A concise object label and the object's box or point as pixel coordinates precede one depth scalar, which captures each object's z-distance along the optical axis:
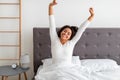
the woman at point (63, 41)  1.51
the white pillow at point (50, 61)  1.58
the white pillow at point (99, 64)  1.57
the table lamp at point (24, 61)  1.70
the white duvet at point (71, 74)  1.36
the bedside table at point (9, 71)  1.58
